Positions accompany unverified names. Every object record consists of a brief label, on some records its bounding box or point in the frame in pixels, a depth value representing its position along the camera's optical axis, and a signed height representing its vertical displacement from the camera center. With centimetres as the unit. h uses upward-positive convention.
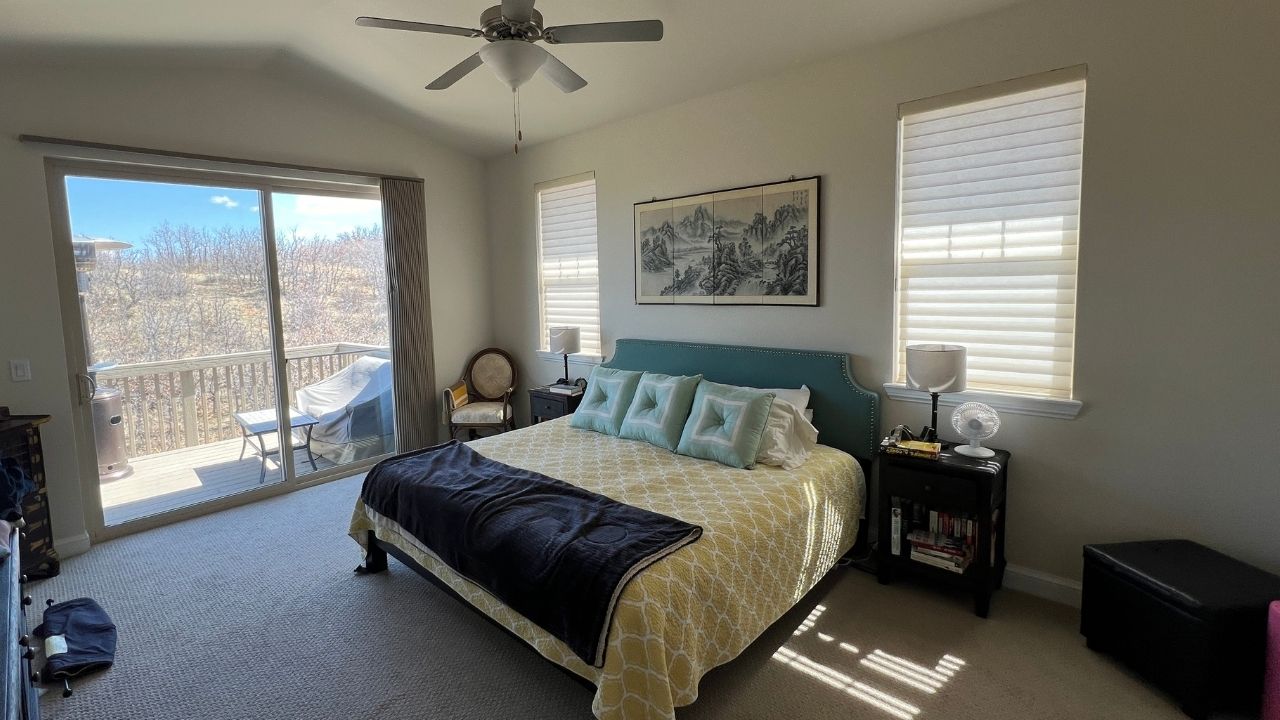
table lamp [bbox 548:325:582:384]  479 -30
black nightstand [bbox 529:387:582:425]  469 -82
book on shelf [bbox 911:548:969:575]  280 -128
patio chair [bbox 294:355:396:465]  486 -86
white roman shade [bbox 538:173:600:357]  495 +39
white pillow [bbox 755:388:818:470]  305 -74
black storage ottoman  202 -119
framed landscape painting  358 +35
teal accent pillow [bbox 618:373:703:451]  343 -65
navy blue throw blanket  198 -89
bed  188 -95
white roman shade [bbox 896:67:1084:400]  275 +33
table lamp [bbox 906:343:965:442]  281 -35
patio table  444 -91
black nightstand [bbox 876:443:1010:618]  270 -96
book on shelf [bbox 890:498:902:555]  299 -118
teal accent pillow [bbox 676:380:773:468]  307 -67
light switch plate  340 -32
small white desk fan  283 -63
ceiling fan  230 +108
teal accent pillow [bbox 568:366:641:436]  378 -65
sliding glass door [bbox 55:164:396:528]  378 -16
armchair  504 -83
